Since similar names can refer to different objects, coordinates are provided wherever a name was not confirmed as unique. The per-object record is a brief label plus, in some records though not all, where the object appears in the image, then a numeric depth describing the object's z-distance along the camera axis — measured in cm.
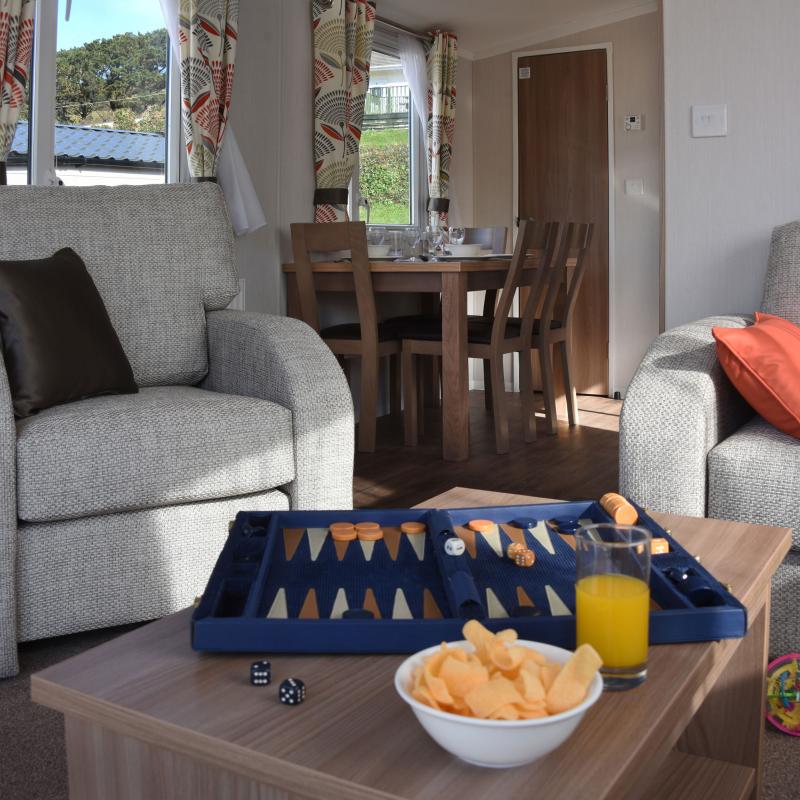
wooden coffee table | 83
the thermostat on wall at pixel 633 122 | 573
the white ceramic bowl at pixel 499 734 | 79
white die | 130
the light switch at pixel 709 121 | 302
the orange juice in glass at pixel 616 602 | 96
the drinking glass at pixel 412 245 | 480
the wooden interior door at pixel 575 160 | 588
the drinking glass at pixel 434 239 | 474
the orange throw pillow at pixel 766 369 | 204
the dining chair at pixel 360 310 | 415
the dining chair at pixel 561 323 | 464
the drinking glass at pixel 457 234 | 480
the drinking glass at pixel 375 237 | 473
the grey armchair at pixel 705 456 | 194
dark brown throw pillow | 223
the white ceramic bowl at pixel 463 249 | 472
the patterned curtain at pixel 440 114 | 566
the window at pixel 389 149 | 560
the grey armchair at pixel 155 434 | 202
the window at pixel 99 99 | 354
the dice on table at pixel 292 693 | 96
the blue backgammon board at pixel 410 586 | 108
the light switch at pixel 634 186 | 575
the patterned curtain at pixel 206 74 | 385
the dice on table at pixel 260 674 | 100
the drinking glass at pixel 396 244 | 469
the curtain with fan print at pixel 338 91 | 462
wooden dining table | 407
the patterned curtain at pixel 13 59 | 316
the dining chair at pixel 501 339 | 420
